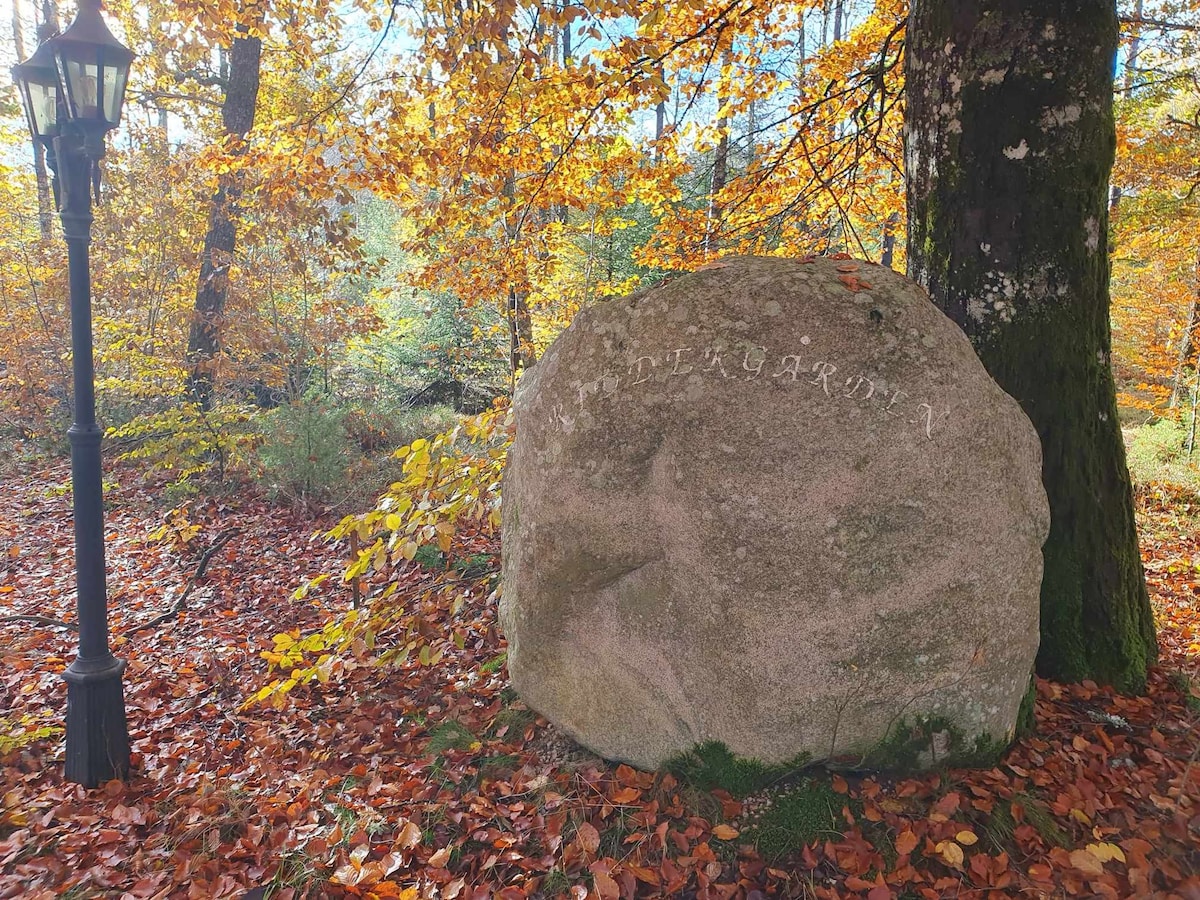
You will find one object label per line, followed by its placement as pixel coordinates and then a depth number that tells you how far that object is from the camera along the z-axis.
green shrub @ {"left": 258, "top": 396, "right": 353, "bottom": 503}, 8.55
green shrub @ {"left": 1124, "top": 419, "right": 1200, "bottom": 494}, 8.96
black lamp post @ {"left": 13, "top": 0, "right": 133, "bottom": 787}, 3.54
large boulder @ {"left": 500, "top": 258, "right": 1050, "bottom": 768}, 2.48
